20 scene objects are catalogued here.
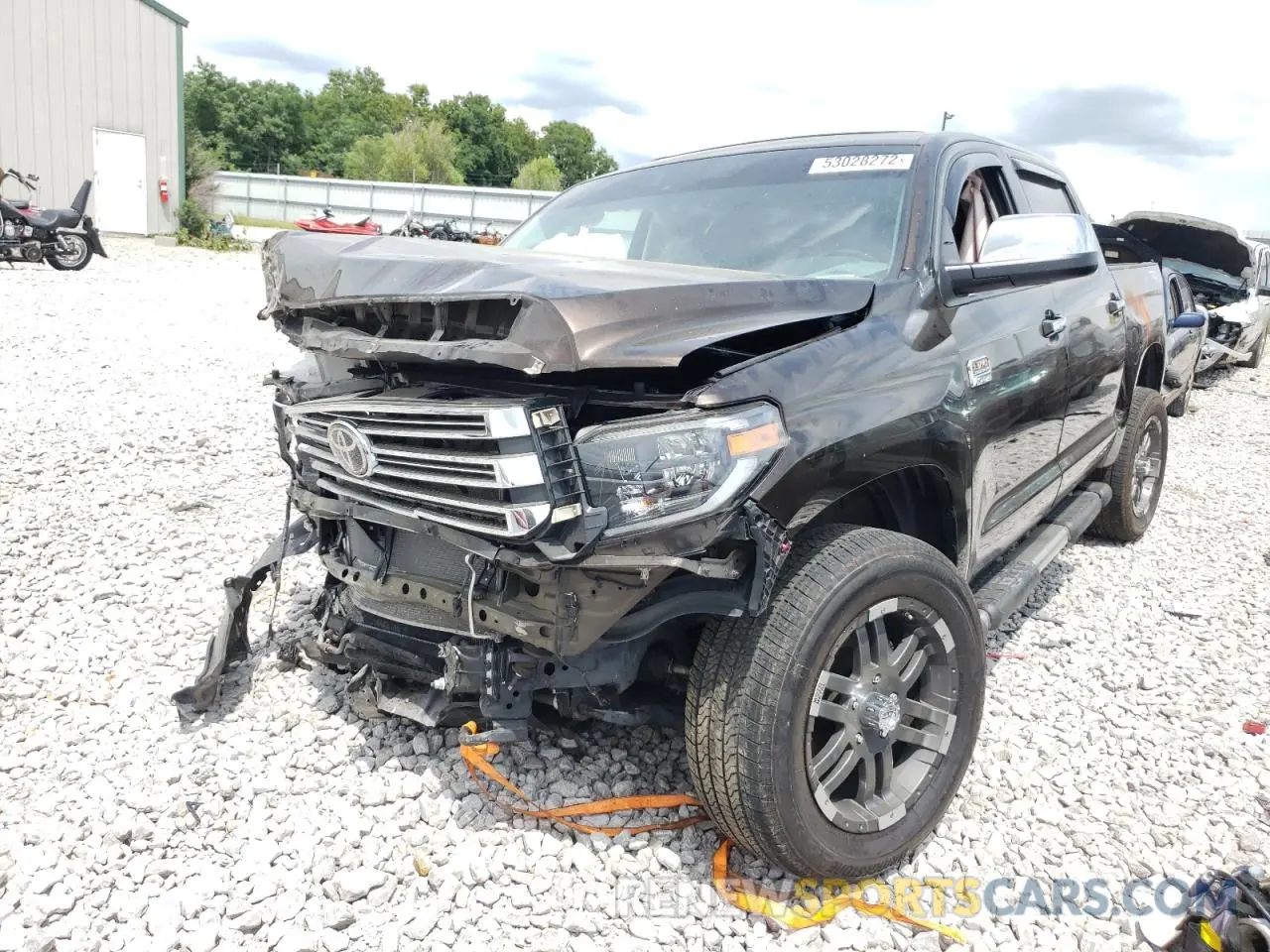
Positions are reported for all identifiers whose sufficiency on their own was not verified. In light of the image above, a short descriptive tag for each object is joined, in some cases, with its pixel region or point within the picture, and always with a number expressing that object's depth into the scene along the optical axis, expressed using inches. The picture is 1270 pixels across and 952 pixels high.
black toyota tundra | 80.3
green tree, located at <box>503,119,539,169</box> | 3777.1
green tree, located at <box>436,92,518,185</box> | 3580.7
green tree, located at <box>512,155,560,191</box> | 2645.2
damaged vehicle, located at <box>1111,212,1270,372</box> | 454.6
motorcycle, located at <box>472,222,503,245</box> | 1022.5
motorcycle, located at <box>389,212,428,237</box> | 959.8
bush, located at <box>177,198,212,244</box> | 858.1
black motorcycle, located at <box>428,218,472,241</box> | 919.7
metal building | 744.3
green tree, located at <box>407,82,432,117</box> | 3878.0
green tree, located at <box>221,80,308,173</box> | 3058.6
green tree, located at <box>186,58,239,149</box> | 3021.7
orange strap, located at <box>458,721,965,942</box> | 93.5
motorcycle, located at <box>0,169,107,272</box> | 546.3
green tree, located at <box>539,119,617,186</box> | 4163.4
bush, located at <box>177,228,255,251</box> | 841.5
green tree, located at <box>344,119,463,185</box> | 2385.6
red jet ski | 933.8
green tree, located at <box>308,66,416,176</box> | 3275.1
